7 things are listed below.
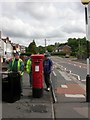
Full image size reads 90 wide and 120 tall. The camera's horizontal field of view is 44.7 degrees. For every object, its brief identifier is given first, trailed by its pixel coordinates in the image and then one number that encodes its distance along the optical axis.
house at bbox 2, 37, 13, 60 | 33.74
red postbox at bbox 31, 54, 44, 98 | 4.16
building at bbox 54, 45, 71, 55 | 71.29
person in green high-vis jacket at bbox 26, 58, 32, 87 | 5.24
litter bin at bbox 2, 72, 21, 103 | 3.76
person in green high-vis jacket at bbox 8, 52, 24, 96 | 4.05
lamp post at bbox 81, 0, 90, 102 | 3.82
